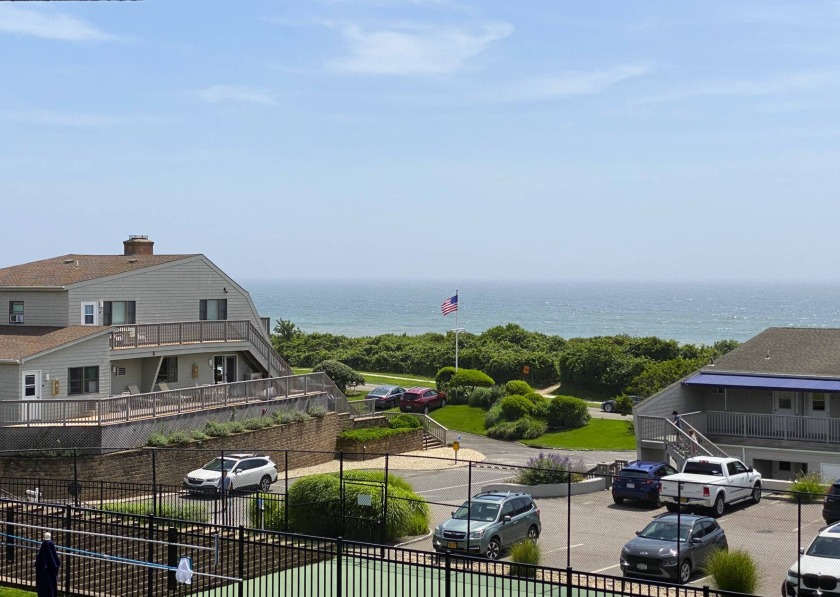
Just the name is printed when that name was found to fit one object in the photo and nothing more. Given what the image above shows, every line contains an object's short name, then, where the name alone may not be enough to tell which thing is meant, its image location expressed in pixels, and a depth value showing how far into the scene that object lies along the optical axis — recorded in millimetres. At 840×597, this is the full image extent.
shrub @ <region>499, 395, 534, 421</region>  54312
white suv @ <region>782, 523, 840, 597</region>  21359
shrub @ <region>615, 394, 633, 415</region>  58588
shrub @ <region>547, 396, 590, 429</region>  53031
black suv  29250
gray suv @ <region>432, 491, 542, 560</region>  26297
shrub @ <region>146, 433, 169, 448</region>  38969
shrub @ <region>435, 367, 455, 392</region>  63969
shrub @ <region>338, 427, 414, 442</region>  47156
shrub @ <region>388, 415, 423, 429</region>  49844
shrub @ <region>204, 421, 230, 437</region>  42031
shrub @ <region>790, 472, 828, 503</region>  32353
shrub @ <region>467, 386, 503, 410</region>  58719
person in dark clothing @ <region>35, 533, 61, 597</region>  17906
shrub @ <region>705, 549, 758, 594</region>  22688
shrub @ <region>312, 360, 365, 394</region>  64375
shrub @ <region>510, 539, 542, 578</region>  24891
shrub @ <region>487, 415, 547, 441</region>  52625
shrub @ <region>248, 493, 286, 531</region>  29250
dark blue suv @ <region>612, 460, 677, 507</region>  32438
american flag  64938
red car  58250
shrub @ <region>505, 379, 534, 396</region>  57844
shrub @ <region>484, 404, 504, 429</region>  54906
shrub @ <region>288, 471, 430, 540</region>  28750
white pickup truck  30922
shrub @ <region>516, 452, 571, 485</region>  35312
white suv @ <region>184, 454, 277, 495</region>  35719
